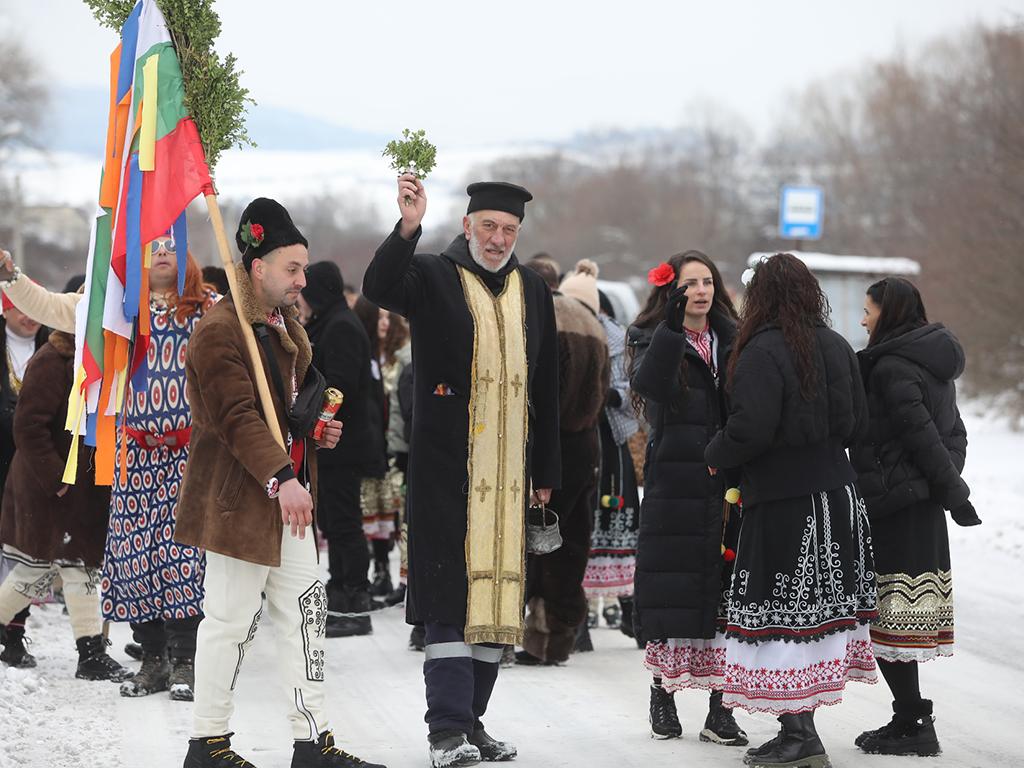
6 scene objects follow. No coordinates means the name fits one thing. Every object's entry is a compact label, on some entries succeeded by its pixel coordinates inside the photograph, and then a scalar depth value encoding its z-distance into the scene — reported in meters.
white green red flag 11.74
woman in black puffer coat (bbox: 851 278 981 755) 12.67
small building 42.53
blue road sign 49.84
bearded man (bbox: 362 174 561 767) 12.04
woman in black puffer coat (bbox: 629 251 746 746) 12.69
